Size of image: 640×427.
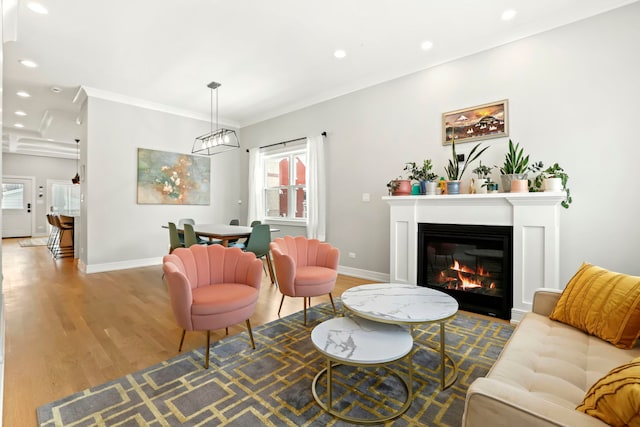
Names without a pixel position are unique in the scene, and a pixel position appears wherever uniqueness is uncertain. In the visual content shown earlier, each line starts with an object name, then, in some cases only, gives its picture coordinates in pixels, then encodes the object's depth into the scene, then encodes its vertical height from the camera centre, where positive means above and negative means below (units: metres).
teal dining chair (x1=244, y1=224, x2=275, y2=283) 4.07 -0.42
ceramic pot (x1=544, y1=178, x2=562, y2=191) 2.77 +0.27
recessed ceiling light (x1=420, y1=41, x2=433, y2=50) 3.47 +1.96
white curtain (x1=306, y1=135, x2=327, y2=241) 5.02 +0.38
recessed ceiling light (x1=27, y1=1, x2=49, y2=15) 2.81 +1.94
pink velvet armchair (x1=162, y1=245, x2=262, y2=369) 2.06 -0.60
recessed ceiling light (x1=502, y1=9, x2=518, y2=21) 2.88 +1.94
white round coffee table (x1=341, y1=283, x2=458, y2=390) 1.79 -0.63
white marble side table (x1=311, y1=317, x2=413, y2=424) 1.51 -0.72
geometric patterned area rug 1.57 -1.07
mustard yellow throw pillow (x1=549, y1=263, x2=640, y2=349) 1.53 -0.52
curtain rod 5.02 +1.33
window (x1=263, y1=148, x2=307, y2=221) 5.82 +0.54
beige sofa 0.90 -0.69
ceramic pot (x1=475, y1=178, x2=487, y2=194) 3.21 +0.29
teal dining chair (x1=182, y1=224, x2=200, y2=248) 3.97 -0.33
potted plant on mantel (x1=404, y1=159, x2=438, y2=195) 3.55 +0.45
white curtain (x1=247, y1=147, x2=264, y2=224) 6.30 +0.54
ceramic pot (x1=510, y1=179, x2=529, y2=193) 2.89 +0.26
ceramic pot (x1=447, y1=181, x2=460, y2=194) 3.38 +0.29
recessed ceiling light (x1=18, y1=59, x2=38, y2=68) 3.86 +1.93
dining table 3.91 -0.29
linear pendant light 4.41 +1.12
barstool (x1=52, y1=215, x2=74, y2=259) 6.50 -0.58
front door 9.68 +0.13
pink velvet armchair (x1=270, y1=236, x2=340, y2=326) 2.79 -0.57
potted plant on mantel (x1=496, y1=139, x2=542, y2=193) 2.91 +0.44
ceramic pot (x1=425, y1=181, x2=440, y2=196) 3.53 +0.29
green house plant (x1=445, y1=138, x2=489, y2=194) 3.38 +0.52
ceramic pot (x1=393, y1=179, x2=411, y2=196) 3.73 +0.31
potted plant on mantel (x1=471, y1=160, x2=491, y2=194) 3.22 +0.38
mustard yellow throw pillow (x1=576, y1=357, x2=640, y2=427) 0.78 -0.51
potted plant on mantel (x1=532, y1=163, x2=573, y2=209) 2.78 +0.30
